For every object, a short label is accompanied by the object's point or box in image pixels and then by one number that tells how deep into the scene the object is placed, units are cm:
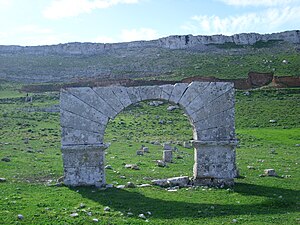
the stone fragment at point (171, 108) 4610
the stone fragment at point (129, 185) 1499
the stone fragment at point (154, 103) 4885
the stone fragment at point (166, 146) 2336
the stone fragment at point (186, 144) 2827
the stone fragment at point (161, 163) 2003
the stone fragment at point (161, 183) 1545
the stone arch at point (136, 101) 1498
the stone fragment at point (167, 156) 2148
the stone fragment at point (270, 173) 1770
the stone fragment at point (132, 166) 1897
